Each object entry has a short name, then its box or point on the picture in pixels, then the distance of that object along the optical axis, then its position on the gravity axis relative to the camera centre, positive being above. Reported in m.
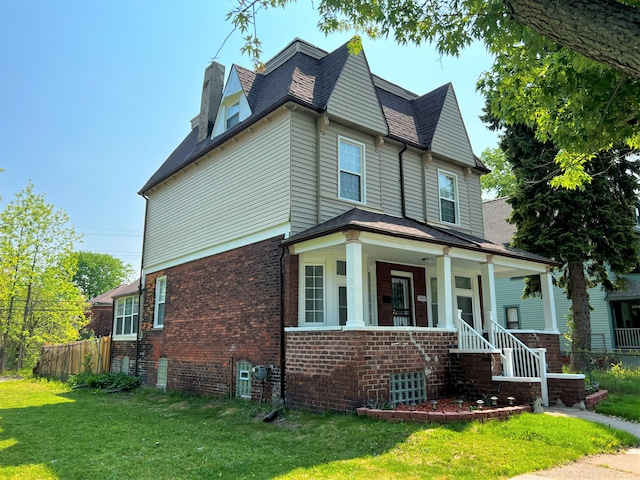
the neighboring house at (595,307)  24.75 +1.57
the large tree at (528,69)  6.10 +3.87
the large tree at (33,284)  28.53 +3.30
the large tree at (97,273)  75.69 +10.27
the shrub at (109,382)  16.42 -1.55
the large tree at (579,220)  16.83 +4.19
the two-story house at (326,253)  9.93 +2.09
